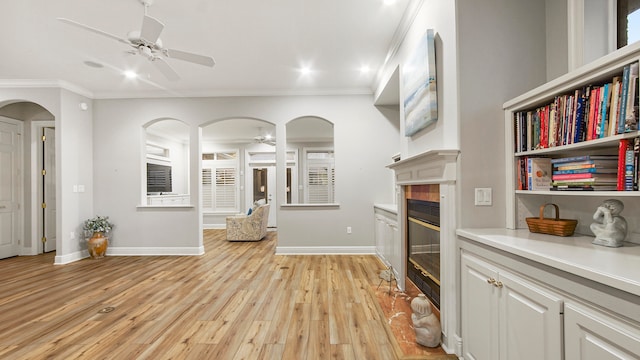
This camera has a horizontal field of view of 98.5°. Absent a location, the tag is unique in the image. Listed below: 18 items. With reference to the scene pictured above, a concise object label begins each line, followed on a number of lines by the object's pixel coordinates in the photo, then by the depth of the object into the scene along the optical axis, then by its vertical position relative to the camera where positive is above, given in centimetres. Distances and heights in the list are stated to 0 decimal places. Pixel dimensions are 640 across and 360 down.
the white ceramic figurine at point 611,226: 127 -22
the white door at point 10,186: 473 -1
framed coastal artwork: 212 +80
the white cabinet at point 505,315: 115 -66
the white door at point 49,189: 507 -7
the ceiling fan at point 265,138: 741 +120
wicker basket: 154 -26
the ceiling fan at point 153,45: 235 +135
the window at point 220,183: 855 +1
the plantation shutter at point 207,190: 856 -21
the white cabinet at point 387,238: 335 -78
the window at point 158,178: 708 +15
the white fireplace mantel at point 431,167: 187 +11
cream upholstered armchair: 618 -99
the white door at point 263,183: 862 -1
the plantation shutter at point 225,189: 855 -18
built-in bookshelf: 117 +30
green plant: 460 -68
